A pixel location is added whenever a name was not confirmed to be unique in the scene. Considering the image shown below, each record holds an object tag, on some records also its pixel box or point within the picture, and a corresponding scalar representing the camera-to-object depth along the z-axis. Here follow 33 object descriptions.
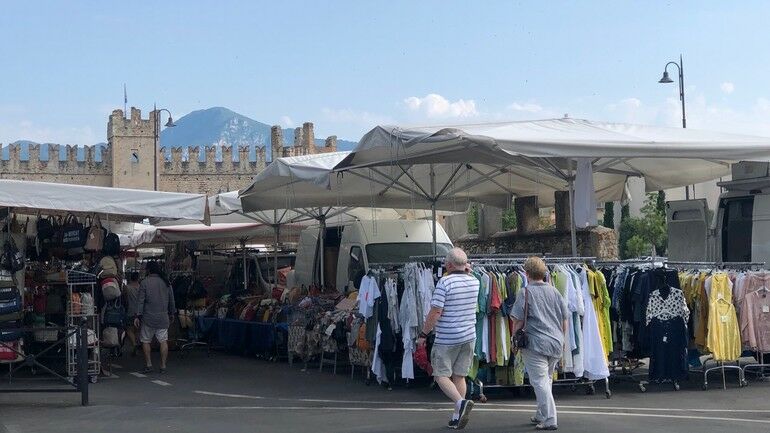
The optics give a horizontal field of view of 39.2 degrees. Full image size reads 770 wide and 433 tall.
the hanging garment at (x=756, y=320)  12.30
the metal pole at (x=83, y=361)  11.57
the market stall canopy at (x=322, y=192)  14.77
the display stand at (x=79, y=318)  14.01
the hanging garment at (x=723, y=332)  12.12
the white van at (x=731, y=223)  14.85
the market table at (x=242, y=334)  17.61
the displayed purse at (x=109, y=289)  15.30
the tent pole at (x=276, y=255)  20.91
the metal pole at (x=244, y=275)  22.15
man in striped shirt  9.57
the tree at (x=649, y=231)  42.53
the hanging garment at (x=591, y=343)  11.72
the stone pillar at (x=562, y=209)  19.89
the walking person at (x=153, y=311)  15.72
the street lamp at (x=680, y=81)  27.04
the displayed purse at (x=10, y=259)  14.27
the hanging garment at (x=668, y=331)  12.11
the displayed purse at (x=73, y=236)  15.98
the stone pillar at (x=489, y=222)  23.97
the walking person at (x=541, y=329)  9.53
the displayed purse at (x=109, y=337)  15.77
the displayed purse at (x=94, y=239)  15.92
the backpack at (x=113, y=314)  15.52
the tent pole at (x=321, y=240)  18.75
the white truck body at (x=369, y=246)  17.45
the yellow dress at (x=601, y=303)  11.92
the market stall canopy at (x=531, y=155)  12.11
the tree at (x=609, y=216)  47.88
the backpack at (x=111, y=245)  15.98
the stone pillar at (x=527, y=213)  21.14
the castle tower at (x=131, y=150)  81.62
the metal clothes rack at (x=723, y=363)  12.48
